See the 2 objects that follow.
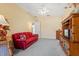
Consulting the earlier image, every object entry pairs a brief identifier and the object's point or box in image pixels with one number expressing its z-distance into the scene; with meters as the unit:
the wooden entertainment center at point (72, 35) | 1.04
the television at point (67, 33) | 1.11
